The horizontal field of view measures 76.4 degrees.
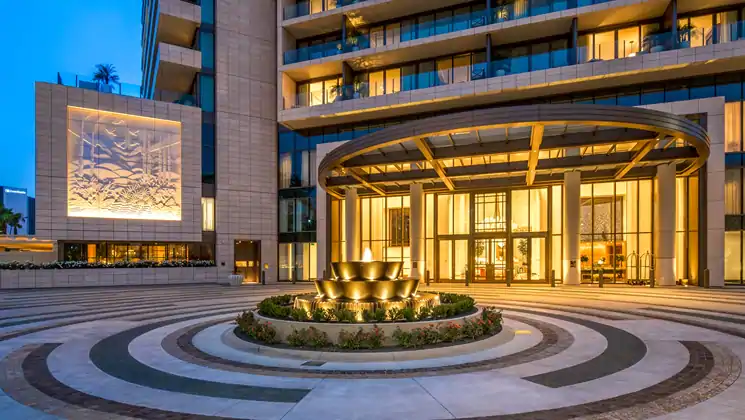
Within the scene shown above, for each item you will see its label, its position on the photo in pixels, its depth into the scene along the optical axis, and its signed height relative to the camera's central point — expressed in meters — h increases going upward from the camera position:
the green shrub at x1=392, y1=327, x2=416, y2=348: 10.77 -2.78
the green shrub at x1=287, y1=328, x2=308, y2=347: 10.98 -2.83
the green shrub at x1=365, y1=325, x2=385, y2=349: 10.70 -2.77
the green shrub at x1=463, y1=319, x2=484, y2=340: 11.55 -2.77
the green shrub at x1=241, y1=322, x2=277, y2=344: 11.28 -2.82
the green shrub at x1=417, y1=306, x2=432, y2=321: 11.70 -2.42
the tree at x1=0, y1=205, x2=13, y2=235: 88.12 -0.20
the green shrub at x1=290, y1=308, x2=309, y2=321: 11.72 -2.45
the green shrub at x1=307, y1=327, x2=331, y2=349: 10.87 -2.81
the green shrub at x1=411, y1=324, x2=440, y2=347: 10.84 -2.74
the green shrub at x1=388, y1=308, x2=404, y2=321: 11.66 -2.42
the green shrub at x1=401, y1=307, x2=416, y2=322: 11.45 -2.38
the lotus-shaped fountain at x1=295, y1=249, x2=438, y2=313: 13.06 -2.32
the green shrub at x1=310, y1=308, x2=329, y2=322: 11.52 -2.42
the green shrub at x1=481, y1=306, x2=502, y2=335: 12.12 -2.72
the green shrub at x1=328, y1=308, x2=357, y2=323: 11.41 -2.40
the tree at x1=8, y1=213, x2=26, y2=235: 93.44 -0.61
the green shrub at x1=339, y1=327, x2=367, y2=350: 10.66 -2.80
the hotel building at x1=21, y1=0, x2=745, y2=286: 28.23 +4.55
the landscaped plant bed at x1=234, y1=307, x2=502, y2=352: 10.75 -2.76
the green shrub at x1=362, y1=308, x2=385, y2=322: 11.56 -2.44
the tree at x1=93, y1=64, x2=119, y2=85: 36.44 +11.05
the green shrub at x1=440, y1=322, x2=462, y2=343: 11.17 -2.75
